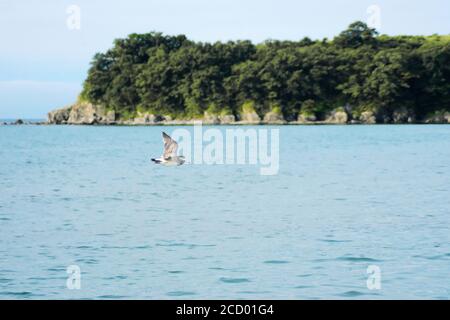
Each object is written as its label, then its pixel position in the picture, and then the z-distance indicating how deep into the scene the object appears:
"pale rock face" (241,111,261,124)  117.06
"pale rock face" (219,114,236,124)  118.81
